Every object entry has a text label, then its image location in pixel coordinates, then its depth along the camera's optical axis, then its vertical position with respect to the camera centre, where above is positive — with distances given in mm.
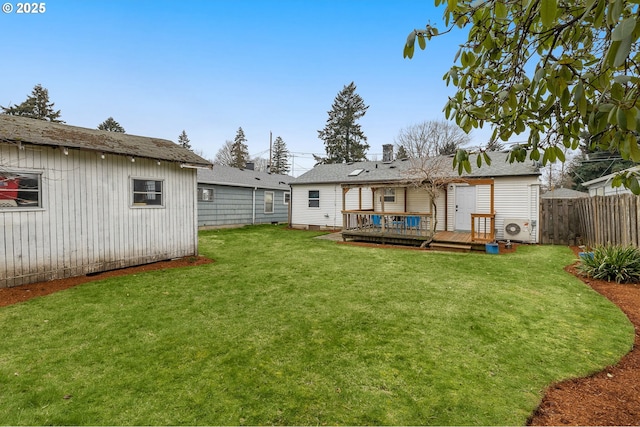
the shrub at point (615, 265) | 5695 -1155
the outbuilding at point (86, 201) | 5336 +244
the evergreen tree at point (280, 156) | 46500 +8704
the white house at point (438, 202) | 10523 +315
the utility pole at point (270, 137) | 31641 +8005
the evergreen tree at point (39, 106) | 28938 +10735
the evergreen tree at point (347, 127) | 31938 +9102
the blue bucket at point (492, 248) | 8797 -1194
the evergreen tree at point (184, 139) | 44594 +11092
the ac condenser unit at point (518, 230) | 10586 -780
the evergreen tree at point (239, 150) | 40438 +8484
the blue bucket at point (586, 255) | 6436 -1062
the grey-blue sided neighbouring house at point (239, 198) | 14797 +732
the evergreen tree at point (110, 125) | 35981 +10870
